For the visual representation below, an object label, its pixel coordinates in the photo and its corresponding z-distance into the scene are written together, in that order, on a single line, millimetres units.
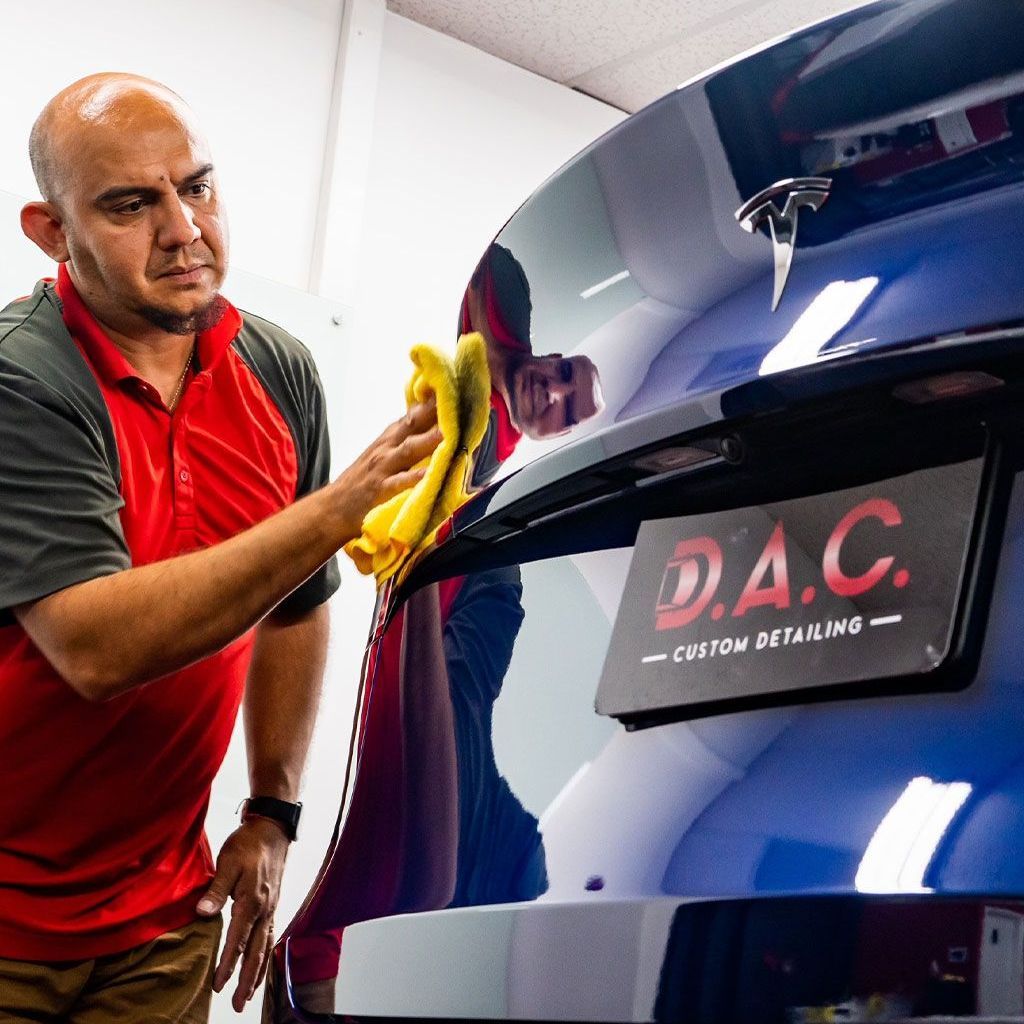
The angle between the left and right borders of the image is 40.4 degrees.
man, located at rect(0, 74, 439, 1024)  1273
